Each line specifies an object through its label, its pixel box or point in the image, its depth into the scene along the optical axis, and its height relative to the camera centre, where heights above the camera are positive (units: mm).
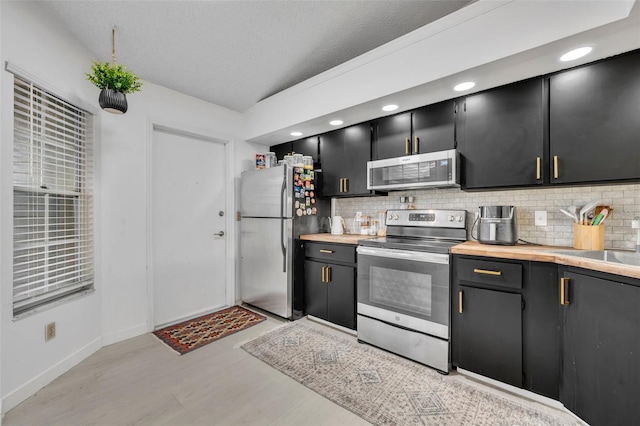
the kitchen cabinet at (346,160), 2930 +581
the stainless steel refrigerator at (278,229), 3051 -198
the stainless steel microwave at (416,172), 2250 +362
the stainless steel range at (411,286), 2100 -618
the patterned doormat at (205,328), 2598 -1227
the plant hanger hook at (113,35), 2077 +1400
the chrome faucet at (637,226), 1705 -97
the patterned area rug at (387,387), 1636 -1222
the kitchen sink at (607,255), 1696 -278
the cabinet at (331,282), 2711 -736
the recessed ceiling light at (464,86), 2047 +956
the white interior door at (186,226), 3010 -157
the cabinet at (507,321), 1721 -744
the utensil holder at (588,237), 1846 -176
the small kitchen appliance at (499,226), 2104 -112
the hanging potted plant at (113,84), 1979 +946
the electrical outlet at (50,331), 1955 -853
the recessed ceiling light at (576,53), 1627 +957
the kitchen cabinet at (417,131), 2354 +742
